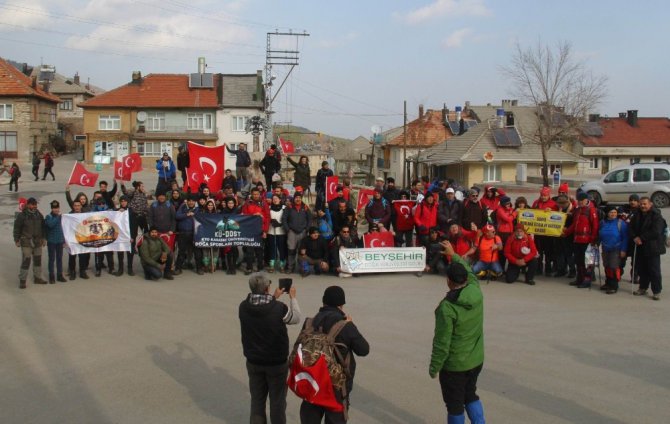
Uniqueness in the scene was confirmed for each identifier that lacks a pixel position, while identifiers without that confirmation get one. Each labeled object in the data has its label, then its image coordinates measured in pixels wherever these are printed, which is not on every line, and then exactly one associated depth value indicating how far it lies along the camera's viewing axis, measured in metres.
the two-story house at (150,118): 61.59
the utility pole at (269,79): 52.88
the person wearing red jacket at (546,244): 14.67
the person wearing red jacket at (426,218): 15.46
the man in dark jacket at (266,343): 6.08
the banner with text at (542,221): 14.25
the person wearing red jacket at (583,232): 13.50
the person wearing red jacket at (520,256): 13.83
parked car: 25.97
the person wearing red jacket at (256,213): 15.09
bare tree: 41.97
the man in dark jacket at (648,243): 12.17
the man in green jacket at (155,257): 14.16
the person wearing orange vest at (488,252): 14.02
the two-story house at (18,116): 56.22
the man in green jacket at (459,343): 5.80
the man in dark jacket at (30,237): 13.33
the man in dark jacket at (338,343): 5.57
